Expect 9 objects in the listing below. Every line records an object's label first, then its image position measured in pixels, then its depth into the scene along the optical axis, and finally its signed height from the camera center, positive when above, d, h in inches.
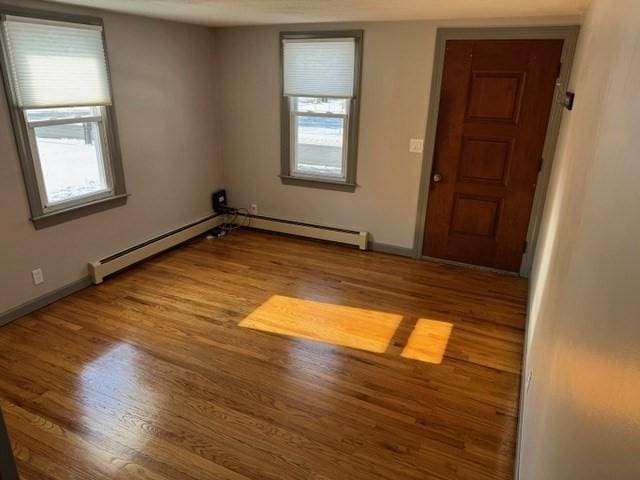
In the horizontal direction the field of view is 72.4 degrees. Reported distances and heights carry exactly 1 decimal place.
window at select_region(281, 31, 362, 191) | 161.3 -0.6
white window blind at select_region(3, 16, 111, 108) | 113.5 +9.9
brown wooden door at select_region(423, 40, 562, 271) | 140.9 -12.1
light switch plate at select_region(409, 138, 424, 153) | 160.1 -12.9
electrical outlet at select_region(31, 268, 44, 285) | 129.2 -50.4
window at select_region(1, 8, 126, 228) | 114.8 -3.7
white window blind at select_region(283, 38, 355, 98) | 160.2 +14.3
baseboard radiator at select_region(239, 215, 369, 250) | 181.6 -51.8
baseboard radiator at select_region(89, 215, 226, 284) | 146.6 -52.6
